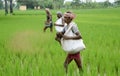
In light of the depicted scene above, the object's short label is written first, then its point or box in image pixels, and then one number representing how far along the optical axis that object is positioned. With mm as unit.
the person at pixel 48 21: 11140
